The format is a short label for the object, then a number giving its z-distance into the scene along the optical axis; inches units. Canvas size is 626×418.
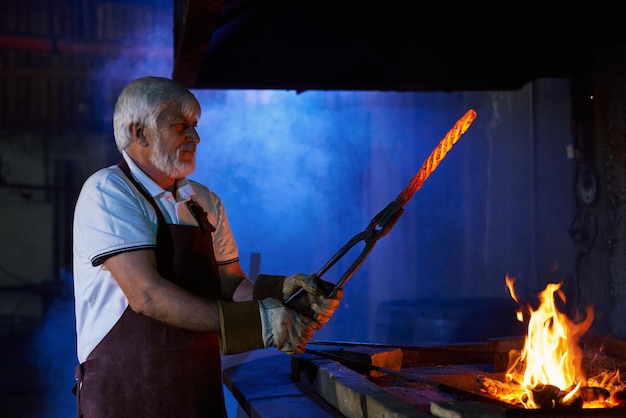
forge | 98.7
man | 94.4
